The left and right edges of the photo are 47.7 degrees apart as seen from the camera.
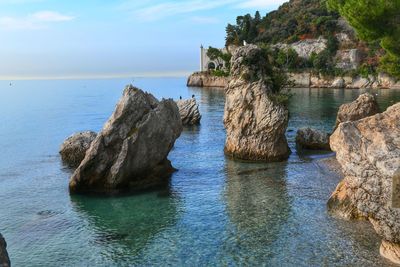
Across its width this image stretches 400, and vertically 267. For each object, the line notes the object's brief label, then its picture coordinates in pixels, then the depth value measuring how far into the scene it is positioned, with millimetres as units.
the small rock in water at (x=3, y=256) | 9672
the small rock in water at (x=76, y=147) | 35534
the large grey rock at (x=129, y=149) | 26422
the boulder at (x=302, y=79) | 147188
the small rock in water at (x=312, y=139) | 37844
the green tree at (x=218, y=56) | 154875
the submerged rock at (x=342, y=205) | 20109
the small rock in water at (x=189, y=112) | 57469
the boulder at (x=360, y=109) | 41156
